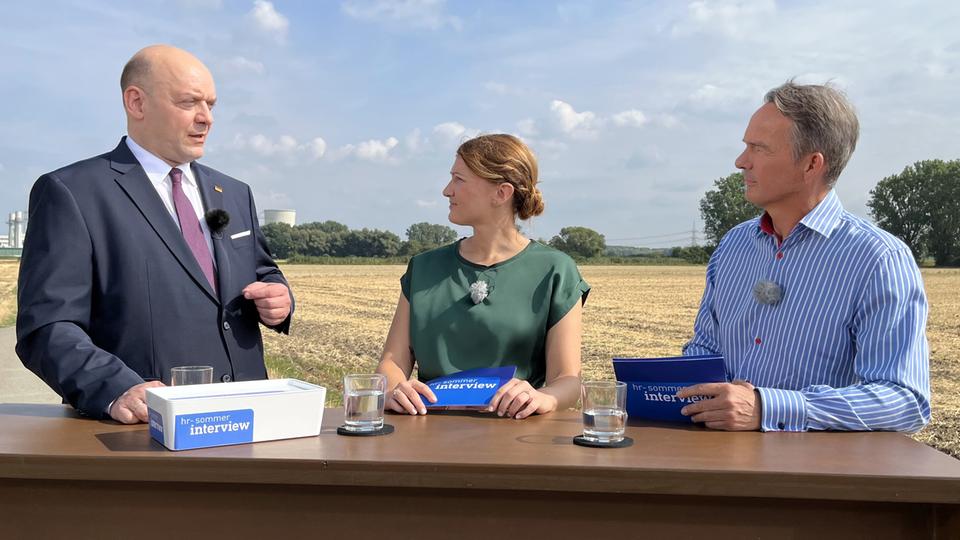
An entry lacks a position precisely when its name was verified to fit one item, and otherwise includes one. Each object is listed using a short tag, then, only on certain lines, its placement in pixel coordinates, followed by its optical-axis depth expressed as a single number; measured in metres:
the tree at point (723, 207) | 86.75
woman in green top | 3.25
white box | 2.16
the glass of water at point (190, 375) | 2.55
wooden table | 1.99
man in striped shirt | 2.53
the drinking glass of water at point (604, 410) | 2.28
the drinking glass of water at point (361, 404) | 2.42
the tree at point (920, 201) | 87.50
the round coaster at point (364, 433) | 2.38
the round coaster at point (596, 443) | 2.25
